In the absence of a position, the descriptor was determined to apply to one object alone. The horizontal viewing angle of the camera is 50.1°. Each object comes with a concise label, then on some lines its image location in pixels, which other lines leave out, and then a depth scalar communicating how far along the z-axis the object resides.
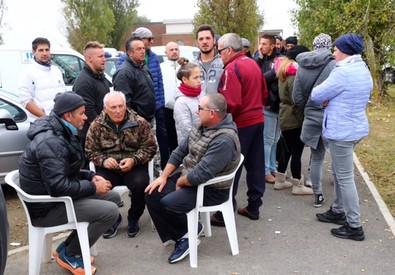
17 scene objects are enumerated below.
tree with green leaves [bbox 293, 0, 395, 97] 12.66
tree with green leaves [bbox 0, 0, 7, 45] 20.24
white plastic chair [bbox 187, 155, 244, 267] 3.64
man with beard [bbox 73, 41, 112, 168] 4.71
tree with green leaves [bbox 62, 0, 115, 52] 28.84
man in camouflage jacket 4.12
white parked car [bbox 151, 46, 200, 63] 14.67
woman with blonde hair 5.12
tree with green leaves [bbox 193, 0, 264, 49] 21.80
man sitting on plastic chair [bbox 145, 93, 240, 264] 3.58
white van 8.80
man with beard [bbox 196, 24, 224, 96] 4.95
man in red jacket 4.12
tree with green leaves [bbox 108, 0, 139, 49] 40.39
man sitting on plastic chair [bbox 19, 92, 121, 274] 3.19
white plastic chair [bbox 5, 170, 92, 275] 3.38
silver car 5.21
